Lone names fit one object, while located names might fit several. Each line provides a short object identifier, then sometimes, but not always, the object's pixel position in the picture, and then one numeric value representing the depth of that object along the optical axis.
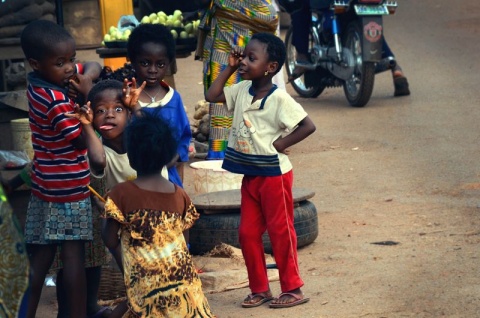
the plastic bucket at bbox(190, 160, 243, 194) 11.22
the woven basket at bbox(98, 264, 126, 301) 8.76
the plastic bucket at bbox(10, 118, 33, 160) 11.07
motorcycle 16.68
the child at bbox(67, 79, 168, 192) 7.39
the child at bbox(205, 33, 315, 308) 8.30
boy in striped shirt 7.31
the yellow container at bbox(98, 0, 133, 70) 15.79
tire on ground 9.84
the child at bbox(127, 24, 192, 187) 8.14
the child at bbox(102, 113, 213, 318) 6.47
